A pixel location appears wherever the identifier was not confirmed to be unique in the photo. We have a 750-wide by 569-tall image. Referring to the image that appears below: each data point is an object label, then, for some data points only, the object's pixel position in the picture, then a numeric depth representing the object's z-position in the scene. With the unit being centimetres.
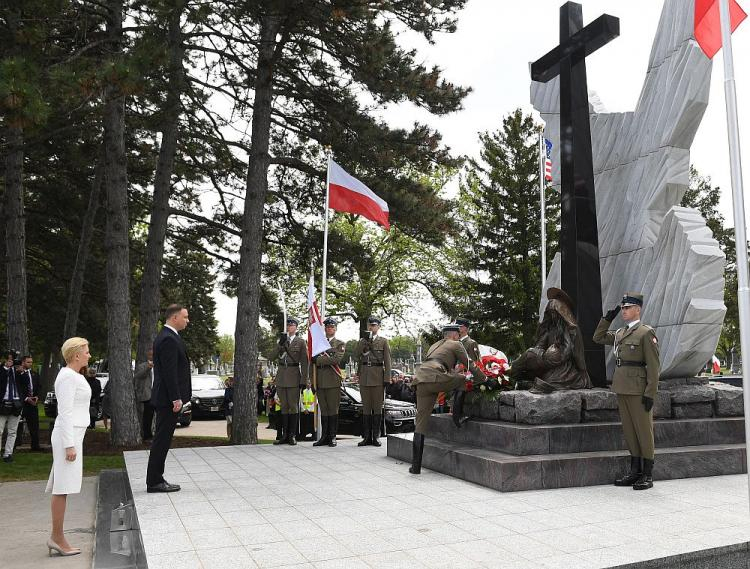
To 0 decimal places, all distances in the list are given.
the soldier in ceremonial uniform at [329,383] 1090
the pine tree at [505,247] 3073
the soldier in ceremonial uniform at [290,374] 1110
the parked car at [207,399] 2422
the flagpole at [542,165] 2212
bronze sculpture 814
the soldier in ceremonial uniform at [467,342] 983
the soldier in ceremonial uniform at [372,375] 1069
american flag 2384
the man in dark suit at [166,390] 696
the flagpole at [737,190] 470
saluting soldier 691
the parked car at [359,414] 1549
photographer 1126
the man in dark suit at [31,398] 1205
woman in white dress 509
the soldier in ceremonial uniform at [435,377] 797
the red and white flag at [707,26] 596
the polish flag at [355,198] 1234
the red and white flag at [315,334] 1043
